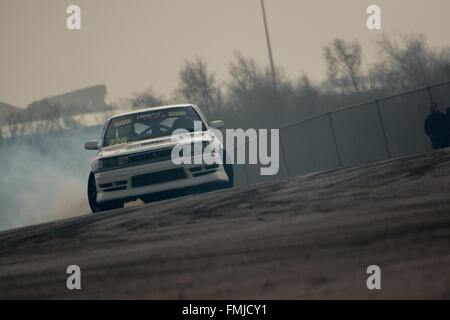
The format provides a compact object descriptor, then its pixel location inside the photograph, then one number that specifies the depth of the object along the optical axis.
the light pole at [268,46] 32.81
